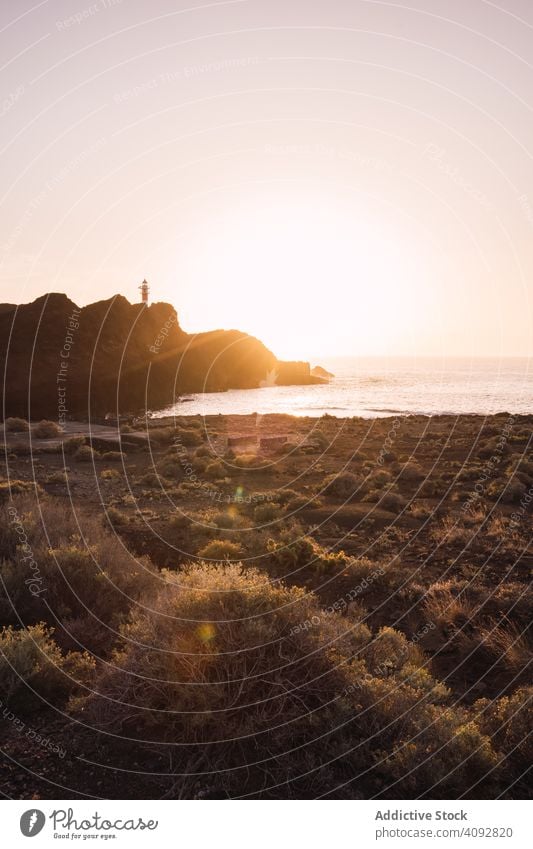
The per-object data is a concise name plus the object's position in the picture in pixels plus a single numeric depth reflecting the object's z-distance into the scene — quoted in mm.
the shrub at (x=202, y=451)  35553
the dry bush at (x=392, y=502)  20812
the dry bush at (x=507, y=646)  8508
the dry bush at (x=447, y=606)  10242
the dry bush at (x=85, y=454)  33156
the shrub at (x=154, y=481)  25594
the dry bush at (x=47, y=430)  43062
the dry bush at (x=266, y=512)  18922
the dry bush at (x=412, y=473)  28183
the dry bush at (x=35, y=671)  6711
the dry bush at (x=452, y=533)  15750
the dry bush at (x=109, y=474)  27006
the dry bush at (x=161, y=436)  42488
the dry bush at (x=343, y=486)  23953
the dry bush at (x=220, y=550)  14062
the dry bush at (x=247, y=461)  31527
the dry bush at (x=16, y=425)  46031
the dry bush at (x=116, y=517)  16839
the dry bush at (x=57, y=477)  25288
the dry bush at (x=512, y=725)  5823
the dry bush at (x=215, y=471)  28817
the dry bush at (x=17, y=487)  19672
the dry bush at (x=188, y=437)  42288
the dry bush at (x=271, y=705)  5496
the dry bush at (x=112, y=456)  33875
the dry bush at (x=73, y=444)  35906
